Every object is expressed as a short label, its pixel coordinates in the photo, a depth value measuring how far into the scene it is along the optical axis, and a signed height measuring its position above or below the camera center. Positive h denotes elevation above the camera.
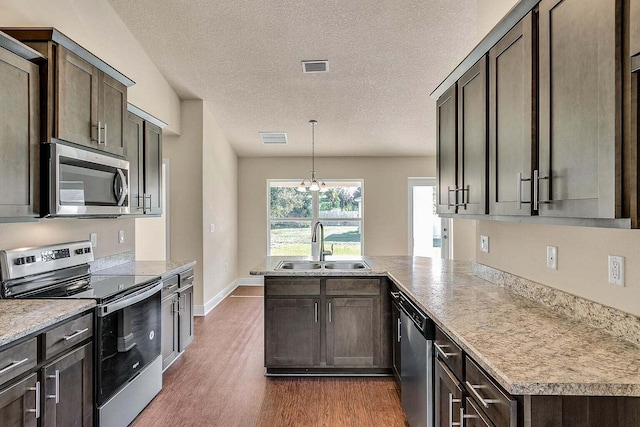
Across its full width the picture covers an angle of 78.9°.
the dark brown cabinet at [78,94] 2.20 +0.78
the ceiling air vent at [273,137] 6.21 +1.27
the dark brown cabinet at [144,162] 3.35 +0.50
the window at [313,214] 7.36 +0.02
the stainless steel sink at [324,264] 3.70 -0.48
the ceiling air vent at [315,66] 4.18 +1.63
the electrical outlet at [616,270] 1.50 -0.22
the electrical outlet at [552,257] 1.93 -0.21
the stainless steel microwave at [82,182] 2.18 +0.21
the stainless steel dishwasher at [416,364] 1.96 -0.84
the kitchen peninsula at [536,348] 1.12 -0.47
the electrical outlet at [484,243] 2.74 -0.21
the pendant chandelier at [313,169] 5.24 +0.86
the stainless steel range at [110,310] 2.22 -0.61
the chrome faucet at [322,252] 3.79 -0.38
